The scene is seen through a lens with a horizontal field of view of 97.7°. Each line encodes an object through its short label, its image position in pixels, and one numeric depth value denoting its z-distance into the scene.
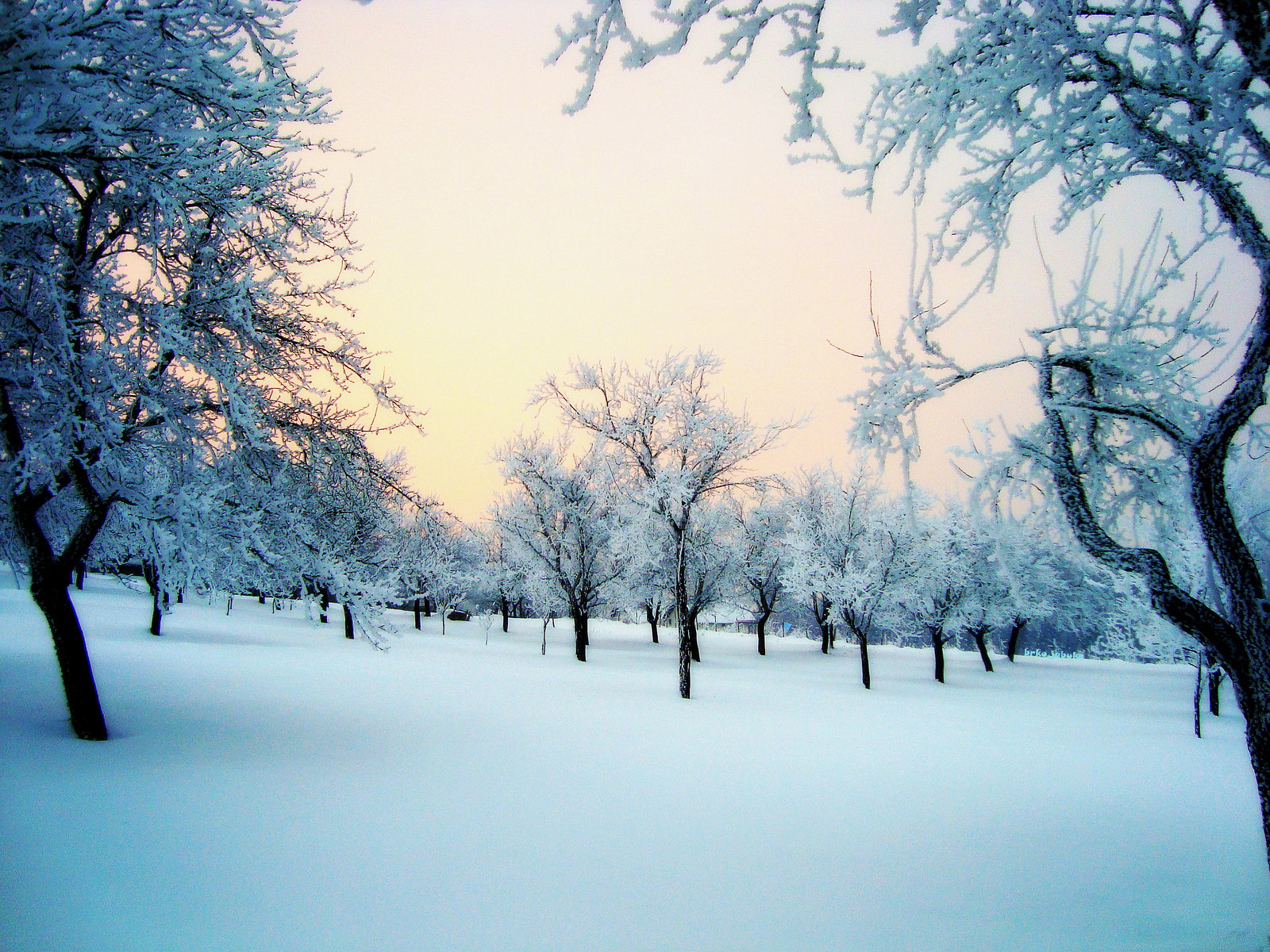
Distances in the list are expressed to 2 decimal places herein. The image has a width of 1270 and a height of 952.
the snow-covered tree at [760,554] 31.16
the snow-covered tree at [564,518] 22.84
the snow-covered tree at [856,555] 20.36
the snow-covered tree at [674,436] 14.40
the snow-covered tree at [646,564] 18.15
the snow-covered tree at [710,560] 26.03
